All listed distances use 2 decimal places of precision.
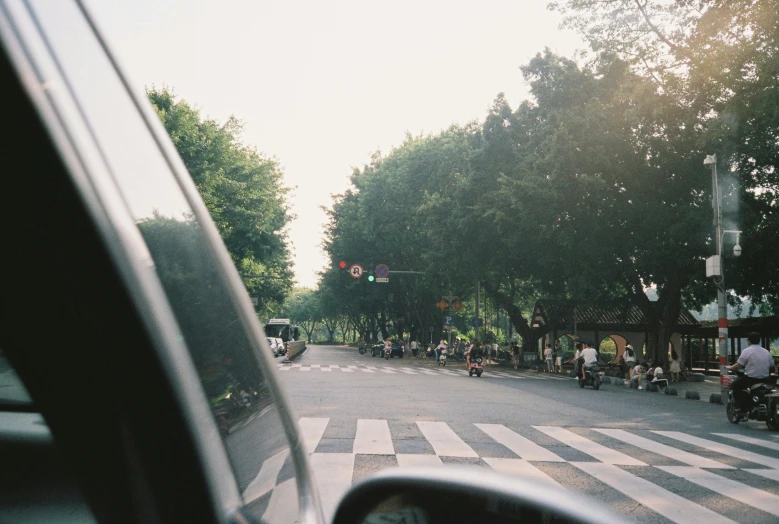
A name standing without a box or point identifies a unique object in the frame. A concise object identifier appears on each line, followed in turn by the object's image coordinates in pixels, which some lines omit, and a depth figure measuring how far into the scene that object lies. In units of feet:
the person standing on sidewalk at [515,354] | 141.34
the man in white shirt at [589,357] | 79.61
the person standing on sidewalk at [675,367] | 101.86
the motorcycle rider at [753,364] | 44.45
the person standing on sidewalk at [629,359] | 90.63
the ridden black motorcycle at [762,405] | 43.06
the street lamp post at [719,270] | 69.72
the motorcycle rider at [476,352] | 96.07
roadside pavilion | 133.80
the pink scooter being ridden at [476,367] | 96.12
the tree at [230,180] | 85.30
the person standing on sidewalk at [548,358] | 124.08
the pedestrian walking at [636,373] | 84.02
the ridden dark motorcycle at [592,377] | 79.28
